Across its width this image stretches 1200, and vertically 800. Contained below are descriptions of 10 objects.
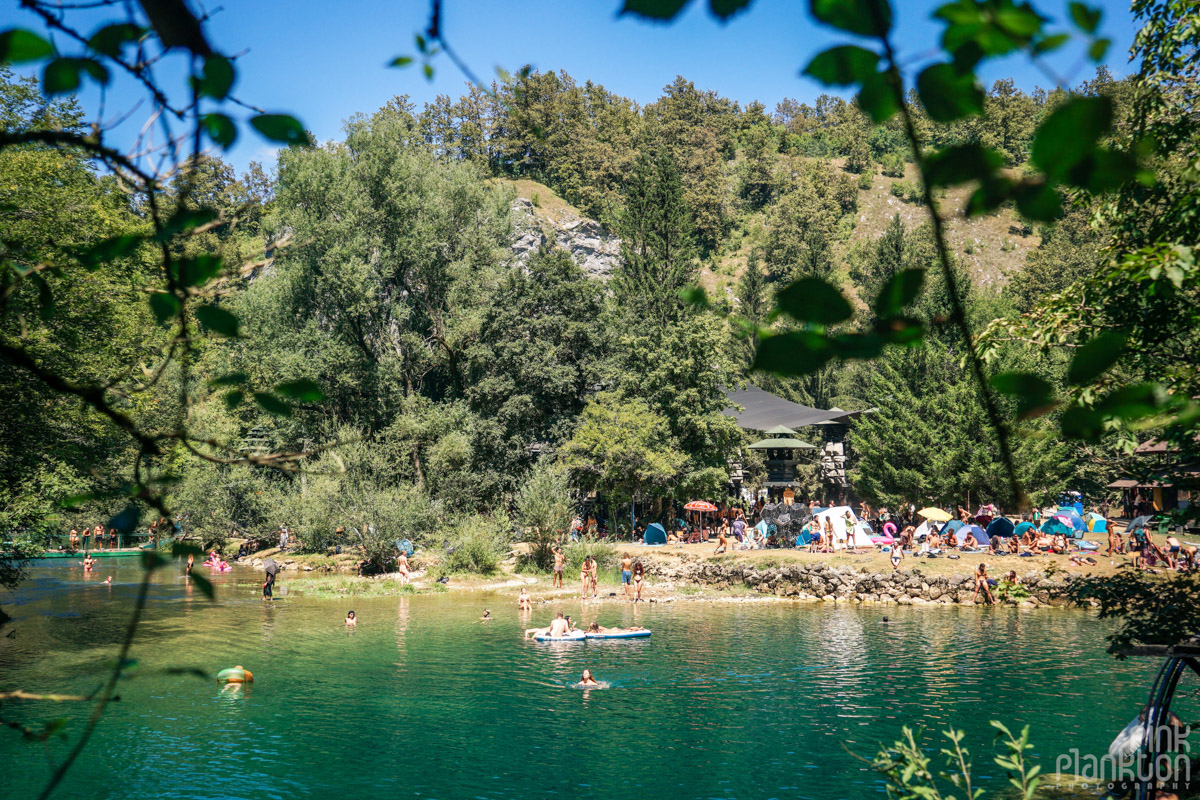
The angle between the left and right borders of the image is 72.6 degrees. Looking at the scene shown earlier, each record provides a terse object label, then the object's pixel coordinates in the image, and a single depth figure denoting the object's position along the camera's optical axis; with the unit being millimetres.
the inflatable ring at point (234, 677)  16562
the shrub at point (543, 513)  31531
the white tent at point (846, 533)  31594
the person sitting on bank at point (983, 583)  25484
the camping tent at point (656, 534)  33938
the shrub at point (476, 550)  31766
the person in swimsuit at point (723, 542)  31266
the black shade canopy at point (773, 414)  42656
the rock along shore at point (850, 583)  25656
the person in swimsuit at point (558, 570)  28828
